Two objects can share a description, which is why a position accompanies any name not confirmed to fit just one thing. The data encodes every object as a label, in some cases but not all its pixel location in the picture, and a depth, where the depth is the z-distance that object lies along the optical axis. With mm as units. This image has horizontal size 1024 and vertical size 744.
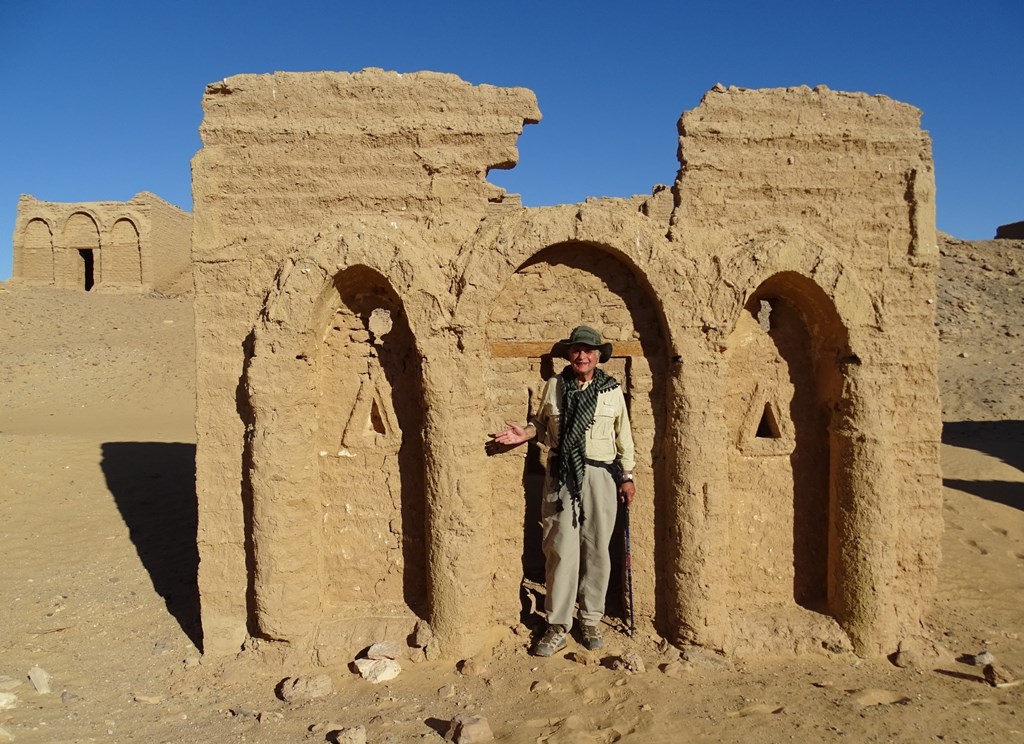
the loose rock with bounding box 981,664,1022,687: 4129
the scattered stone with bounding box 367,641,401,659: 4328
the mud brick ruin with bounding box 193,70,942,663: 4426
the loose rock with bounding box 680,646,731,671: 4297
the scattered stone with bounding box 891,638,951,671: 4383
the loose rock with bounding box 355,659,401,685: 4199
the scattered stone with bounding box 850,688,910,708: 3895
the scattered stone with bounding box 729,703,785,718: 3787
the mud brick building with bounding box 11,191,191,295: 20359
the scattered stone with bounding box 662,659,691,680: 4203
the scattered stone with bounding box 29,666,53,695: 4148
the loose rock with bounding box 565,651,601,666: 4312
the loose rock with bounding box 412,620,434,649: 4410
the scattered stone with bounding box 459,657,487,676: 4223
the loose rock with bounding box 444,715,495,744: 3516
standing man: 4289
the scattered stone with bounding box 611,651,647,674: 4207
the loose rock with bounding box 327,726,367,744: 3479
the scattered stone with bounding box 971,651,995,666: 4402
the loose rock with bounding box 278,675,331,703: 4055
